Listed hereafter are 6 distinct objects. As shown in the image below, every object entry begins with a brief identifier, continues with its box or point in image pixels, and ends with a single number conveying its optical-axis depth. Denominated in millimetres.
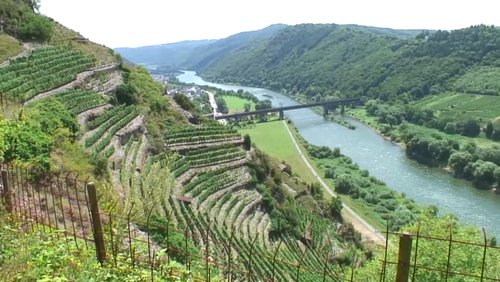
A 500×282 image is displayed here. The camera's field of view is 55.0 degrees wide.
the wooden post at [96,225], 6277
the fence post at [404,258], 4352
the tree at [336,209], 44156
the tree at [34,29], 38938
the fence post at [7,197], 8719
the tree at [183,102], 48588
